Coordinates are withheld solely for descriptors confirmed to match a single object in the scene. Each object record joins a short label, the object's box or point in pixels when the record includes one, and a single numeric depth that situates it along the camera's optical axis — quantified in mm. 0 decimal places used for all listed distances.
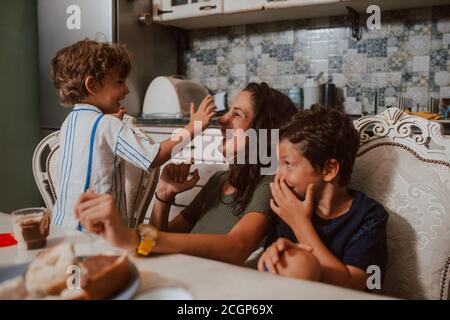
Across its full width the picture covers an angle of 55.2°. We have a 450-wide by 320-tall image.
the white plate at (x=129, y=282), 608
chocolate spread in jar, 857
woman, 982
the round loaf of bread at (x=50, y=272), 613
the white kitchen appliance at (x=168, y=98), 2748
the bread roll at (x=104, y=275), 590
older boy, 934
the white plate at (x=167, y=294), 617
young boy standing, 1299
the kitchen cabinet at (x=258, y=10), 2486
